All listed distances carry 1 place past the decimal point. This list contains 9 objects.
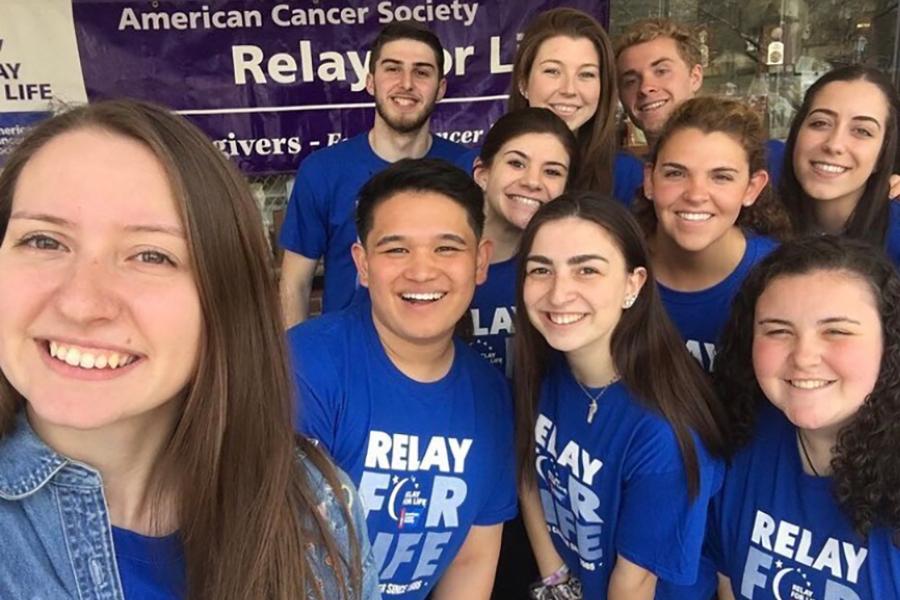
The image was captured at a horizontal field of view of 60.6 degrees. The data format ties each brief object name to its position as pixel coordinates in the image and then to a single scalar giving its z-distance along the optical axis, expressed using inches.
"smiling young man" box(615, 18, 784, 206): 125.0
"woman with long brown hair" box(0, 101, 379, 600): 36.8
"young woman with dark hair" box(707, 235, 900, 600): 62.8
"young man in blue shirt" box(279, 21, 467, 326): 123.0
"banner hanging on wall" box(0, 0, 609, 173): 161.2
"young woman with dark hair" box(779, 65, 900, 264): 100.7
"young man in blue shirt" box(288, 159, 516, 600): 71.9
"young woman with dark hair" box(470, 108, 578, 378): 95.0
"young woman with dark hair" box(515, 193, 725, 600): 72.1
